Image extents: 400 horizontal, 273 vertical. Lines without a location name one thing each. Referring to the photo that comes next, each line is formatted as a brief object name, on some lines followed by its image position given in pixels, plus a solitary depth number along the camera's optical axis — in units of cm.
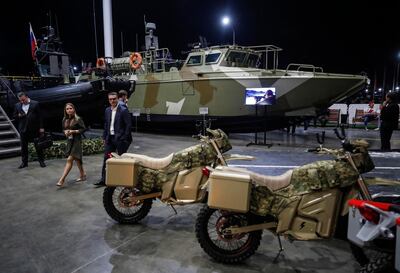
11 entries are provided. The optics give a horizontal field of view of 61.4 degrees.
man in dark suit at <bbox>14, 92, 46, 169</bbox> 675
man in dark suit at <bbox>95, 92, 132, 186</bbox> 492
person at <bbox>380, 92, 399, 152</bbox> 752
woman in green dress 537
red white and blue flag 1254
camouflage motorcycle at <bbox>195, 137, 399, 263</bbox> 264
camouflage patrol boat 923
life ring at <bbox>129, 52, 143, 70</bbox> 1240
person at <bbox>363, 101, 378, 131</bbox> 1350
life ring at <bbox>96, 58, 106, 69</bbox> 1258
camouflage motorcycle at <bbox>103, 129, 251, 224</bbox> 351
